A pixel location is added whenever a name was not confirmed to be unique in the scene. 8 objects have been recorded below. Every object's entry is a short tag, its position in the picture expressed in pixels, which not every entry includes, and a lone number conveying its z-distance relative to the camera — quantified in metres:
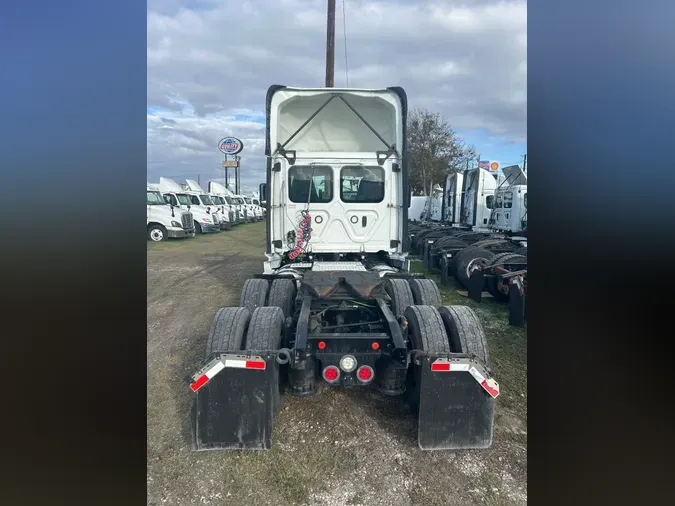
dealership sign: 40.00
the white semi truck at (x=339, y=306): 3.14
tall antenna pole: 12.73
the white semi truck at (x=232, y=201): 30.01
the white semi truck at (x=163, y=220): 18.20
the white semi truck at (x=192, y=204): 20.59
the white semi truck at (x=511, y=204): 12.74
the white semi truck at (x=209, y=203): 23.26
